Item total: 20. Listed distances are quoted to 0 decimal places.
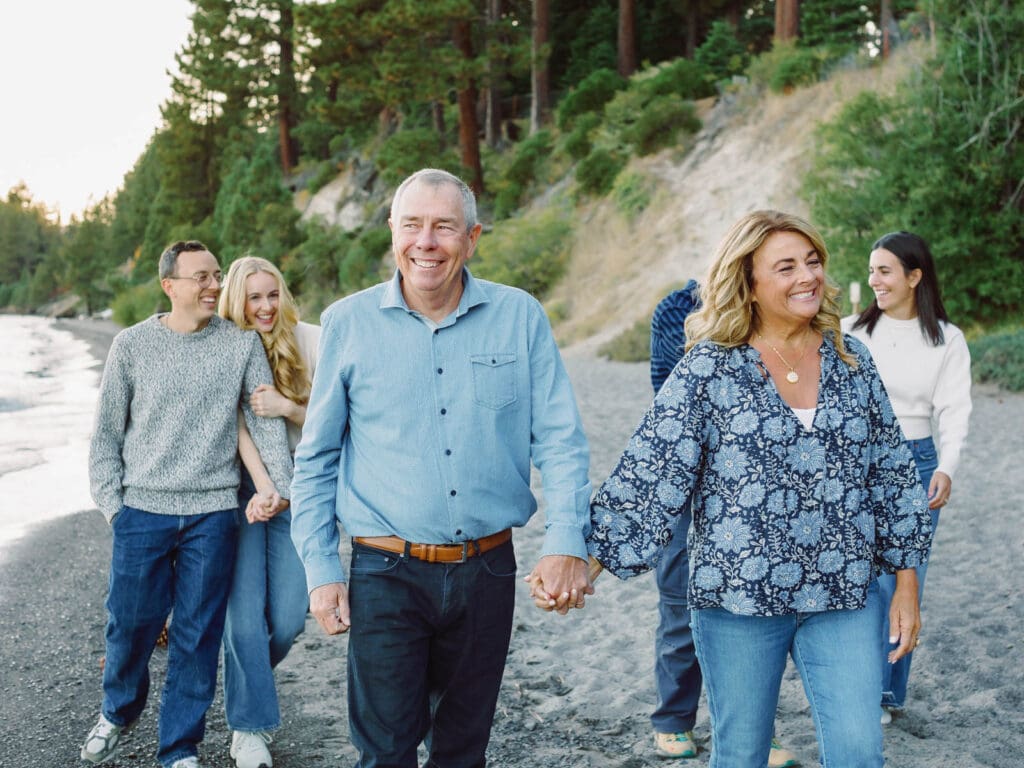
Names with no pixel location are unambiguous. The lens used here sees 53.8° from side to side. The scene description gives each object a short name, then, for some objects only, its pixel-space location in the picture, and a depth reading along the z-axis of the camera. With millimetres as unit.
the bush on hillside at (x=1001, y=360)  14922
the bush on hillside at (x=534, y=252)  28594
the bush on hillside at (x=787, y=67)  25781
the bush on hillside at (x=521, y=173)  32375
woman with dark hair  4266
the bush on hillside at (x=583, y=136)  30625
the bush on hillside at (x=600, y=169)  28906
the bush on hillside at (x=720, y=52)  31188
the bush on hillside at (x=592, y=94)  32000
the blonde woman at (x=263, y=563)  4168
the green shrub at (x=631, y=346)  21109
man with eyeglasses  3988
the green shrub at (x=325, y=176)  45219
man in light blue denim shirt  2873
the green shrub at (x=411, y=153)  32531
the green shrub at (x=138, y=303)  53719
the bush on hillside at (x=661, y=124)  28391
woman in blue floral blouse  2646
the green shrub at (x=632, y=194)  27453
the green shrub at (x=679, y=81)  29594
